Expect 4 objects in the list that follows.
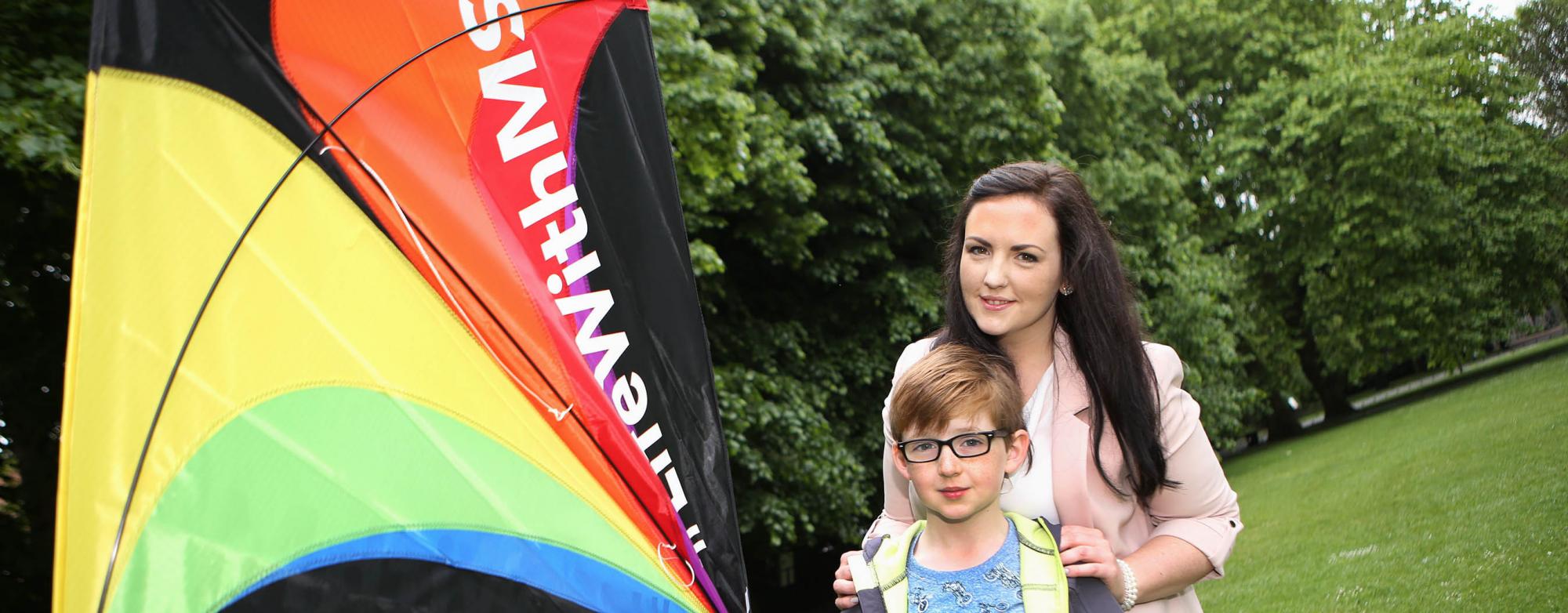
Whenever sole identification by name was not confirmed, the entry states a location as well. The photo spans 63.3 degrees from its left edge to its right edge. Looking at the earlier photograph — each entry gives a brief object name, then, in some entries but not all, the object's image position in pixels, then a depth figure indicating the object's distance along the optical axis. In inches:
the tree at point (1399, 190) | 1076.5
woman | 106.4
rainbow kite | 75.3
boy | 99.9
